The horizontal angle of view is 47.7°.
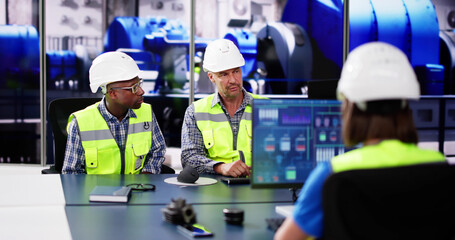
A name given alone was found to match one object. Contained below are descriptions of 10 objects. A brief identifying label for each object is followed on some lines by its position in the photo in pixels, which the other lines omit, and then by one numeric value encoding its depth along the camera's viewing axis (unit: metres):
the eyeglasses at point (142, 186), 2.26
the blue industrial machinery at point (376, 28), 6.07
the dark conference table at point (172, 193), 2.07
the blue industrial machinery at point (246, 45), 5.97
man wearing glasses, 2.89
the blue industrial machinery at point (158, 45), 5.66
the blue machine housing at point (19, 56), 5.46
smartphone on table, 1.59
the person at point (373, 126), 1.18
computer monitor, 1.86
